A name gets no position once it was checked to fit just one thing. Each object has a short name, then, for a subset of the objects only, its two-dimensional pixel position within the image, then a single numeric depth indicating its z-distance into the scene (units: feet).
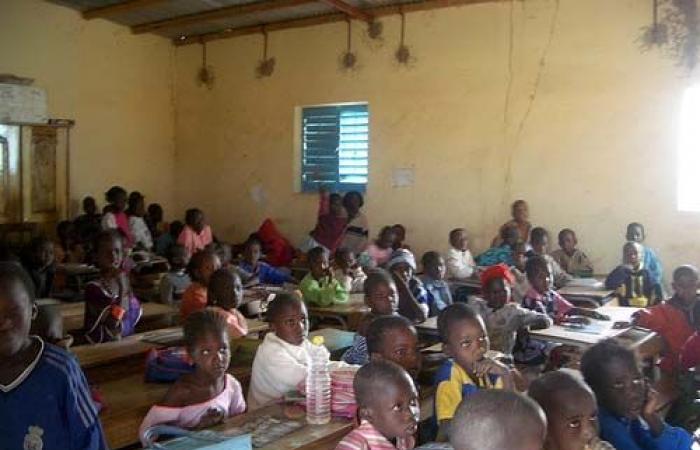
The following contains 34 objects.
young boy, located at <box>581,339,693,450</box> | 7.65
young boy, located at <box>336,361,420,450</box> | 7.13
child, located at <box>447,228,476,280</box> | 22.43
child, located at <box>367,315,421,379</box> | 9.22
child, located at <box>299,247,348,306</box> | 17.61
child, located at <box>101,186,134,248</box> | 25.23
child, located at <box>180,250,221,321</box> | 14.17
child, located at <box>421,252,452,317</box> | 17.97
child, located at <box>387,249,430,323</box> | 16.17
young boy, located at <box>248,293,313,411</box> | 9.84
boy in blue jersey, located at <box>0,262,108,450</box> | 6.07
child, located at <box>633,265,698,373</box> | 13.52
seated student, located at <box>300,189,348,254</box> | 26.53
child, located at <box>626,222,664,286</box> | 21.29
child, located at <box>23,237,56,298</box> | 19.17
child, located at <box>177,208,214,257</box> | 25.64
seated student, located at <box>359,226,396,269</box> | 23.72
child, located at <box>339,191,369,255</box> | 26.50
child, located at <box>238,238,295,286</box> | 21.56
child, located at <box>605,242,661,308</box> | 19.80
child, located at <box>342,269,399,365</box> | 13.03
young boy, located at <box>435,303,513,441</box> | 8.56
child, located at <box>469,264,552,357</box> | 13.60
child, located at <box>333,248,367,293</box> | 19.42
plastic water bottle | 8.25
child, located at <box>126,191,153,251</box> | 26.43
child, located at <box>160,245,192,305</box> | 18.51
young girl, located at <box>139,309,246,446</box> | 8.29
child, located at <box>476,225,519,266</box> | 22.61
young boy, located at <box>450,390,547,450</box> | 5.54
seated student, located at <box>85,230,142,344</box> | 13.14
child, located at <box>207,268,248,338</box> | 12.99
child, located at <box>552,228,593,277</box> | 23.17
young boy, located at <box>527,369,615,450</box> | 6.71
